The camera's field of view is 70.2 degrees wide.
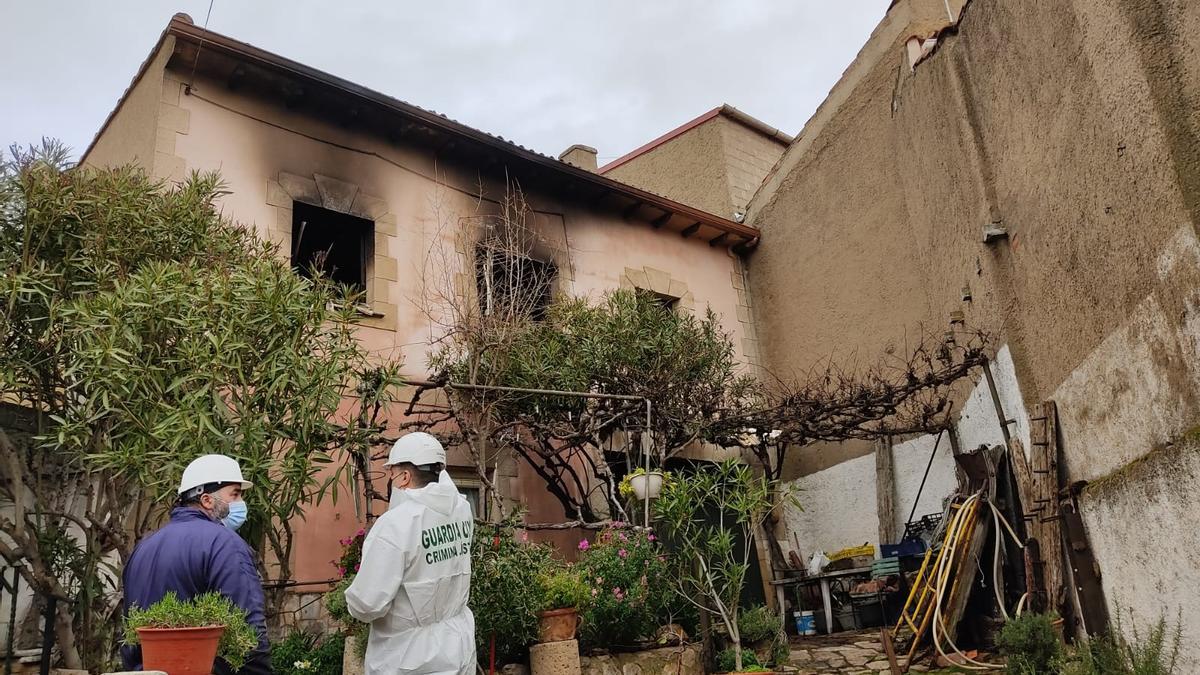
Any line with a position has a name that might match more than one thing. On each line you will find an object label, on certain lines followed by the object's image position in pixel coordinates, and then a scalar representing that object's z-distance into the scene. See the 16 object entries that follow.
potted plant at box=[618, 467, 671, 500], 7.17
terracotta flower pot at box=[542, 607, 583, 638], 5.75
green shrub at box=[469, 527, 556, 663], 5.43
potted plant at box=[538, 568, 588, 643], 5.76
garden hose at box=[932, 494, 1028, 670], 6.99
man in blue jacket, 3.22
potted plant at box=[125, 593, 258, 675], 2.81
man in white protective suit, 3.36
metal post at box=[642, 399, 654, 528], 6.95
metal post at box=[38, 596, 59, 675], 4.46
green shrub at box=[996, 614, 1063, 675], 5.82
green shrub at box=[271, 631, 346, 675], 5.77
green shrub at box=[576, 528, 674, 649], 6.13
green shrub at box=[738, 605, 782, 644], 7.10
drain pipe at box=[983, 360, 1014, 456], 7.48
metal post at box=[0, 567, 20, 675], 4.99
